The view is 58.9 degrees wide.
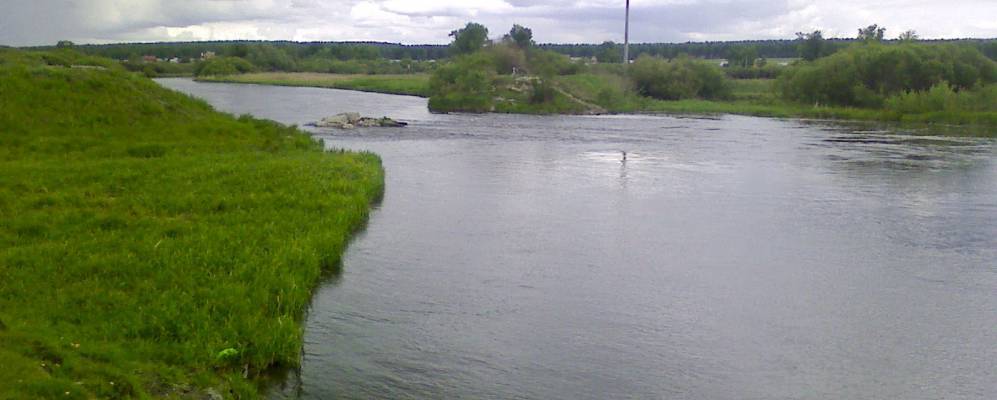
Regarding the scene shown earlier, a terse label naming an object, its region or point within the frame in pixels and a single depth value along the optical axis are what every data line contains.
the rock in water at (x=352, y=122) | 46.94
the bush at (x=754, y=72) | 108.12
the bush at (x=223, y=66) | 126.50
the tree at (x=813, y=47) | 104.94
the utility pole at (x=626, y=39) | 103.94
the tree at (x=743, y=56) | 125.57
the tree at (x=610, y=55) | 131.62
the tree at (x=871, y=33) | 95.81
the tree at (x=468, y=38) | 117.69
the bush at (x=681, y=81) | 89.06
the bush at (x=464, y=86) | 73.06
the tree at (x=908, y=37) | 84.46
